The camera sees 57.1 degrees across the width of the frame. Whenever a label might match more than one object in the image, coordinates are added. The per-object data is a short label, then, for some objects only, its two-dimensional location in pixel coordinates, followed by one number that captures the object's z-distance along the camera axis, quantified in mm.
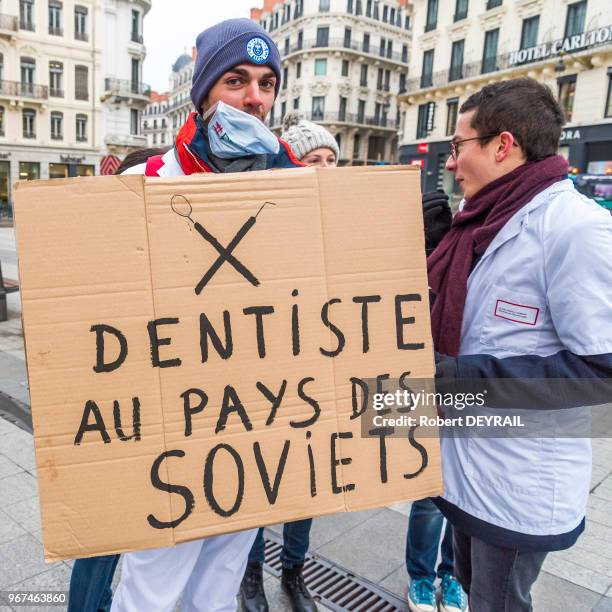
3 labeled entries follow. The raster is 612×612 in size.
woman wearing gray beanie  2727
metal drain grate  2336
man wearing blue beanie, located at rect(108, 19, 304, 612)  1551
